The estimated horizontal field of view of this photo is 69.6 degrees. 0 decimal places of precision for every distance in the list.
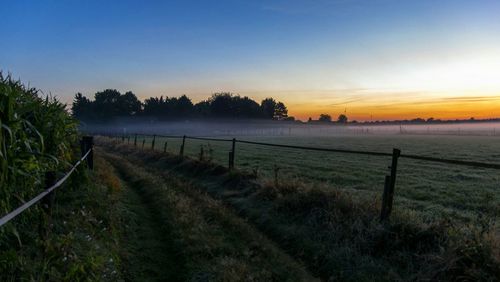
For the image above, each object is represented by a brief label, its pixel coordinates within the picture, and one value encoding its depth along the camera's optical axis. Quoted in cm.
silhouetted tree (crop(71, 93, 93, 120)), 13088
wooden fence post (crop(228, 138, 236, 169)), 1312
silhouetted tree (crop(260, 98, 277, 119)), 16105
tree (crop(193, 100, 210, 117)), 14212
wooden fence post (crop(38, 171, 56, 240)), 447
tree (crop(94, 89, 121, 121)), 12688
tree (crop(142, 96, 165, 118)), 13612
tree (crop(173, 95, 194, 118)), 13675
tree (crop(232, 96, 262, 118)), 14962
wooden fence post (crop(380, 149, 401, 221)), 676
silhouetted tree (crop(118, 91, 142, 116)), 13038
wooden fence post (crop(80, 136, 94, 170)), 1095
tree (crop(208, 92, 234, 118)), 14838
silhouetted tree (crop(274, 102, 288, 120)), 17562
